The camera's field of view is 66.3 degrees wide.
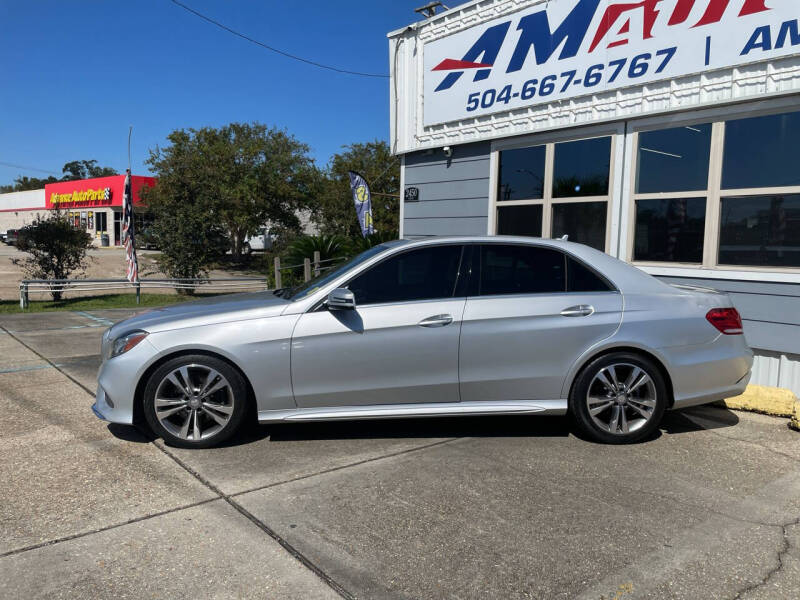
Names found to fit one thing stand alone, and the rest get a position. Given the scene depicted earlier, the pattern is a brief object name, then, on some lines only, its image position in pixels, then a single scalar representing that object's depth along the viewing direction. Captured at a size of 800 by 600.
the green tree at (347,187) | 30.94
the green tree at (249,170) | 31.69
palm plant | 13.55
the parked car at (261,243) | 46.09
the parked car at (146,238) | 20.41
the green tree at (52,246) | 16.31
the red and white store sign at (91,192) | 46.28
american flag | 16.20
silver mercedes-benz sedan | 4.25
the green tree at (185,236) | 19.58
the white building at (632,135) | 5.83
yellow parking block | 5.39
